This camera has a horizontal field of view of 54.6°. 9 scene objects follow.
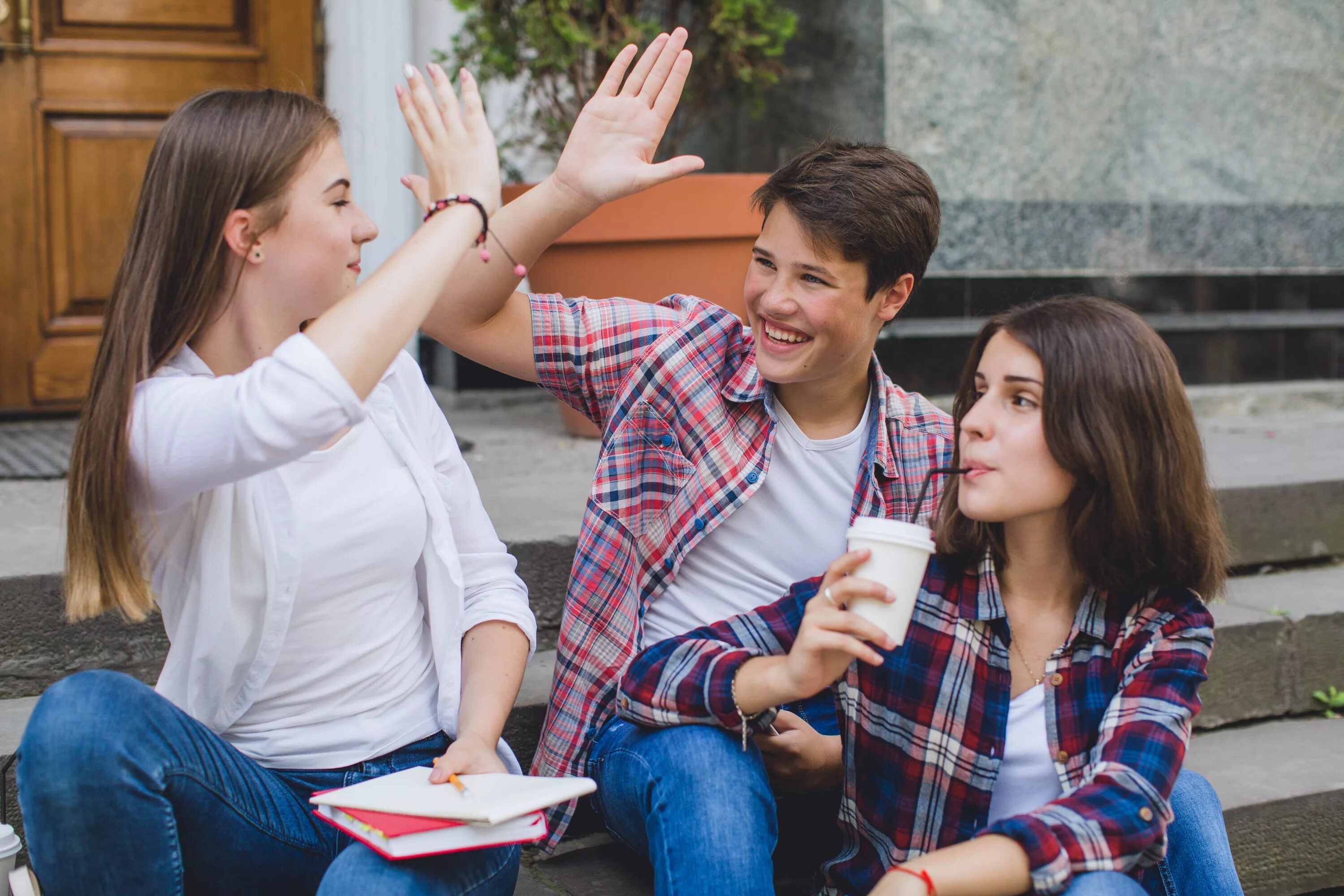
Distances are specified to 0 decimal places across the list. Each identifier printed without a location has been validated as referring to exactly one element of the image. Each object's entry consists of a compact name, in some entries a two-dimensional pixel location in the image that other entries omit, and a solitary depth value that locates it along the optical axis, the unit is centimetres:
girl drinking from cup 166
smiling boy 199
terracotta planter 370
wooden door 387
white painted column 413
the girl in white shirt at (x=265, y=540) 148
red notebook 148
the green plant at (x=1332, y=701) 288
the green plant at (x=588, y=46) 386
